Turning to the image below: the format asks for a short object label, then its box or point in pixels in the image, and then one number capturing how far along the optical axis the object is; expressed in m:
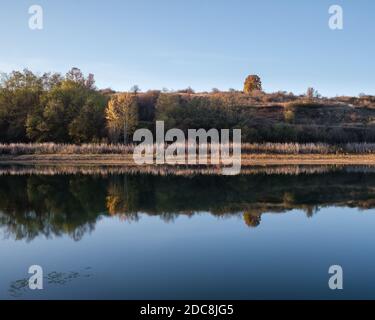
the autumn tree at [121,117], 44.16
